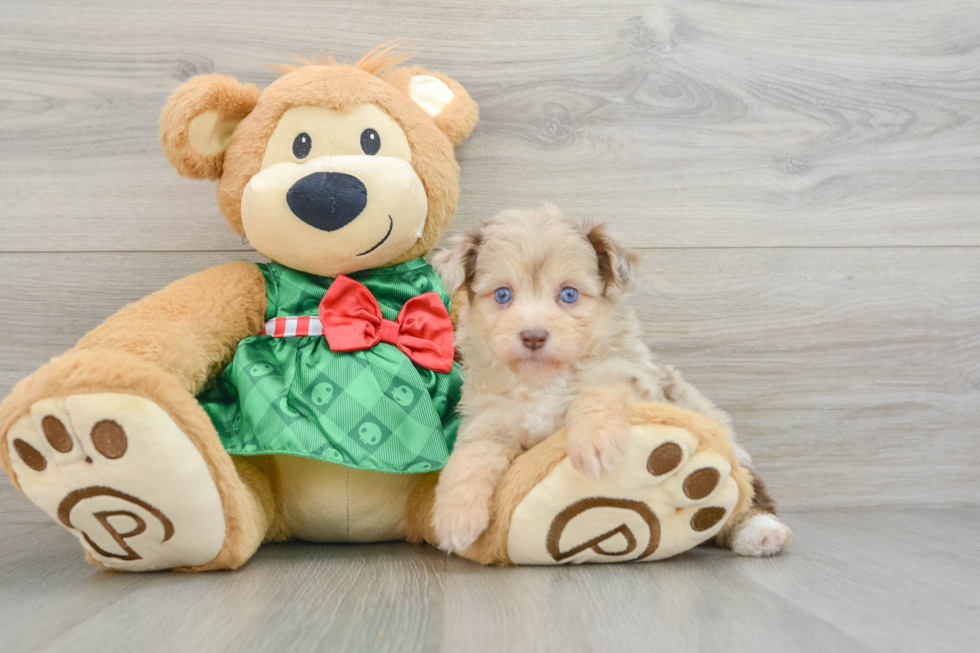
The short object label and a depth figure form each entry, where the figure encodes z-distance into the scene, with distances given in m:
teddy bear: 0.48
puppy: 0.50
